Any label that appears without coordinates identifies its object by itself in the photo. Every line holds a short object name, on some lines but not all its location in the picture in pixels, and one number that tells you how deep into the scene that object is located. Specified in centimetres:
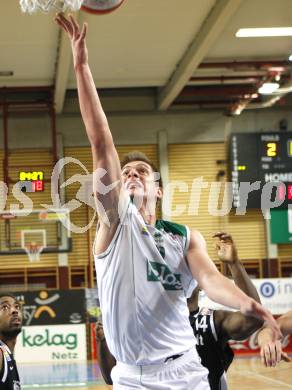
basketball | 453
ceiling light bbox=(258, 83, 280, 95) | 1825
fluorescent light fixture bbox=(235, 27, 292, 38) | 1519
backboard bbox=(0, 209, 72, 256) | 1812
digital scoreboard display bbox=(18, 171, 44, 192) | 1767
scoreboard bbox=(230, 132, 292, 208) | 1819
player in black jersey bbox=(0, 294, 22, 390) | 619
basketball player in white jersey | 356
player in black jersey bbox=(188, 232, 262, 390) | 468
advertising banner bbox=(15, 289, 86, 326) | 1733
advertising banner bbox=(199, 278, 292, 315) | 1770
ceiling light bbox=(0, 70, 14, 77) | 1739
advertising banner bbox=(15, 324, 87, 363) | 1691
